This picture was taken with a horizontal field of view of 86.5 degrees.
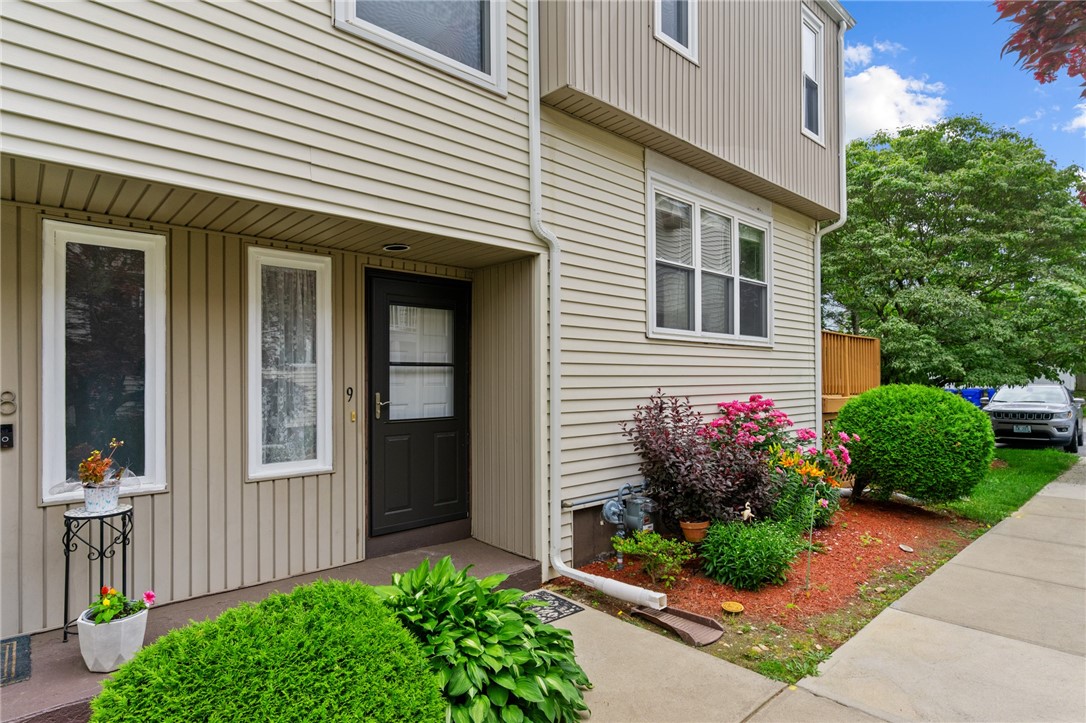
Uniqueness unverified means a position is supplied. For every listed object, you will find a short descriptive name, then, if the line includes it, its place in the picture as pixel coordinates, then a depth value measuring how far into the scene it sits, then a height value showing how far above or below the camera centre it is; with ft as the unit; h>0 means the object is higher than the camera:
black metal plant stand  9.10 -2.87
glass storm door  13.85 -0.89
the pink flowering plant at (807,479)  16.56 -3.51
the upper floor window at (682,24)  16.96 +10.21
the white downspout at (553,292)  13.76 +1.80
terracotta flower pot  15.23 -4.37
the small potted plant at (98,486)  9.06 -1.90
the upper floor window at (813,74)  23.76 +12.11
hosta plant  7.34 -3.87
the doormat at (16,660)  8.14 -4.35
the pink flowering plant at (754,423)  17.39 -1.82
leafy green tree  32.14 +6.86
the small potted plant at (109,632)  8.14 -3.78
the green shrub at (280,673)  5.26 -2.99
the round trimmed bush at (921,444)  19.39 -2.74
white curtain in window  12.26 +0.05
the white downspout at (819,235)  24.97 +5.77
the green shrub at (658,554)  13.56 -4.49
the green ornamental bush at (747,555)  13.70 -4.60
